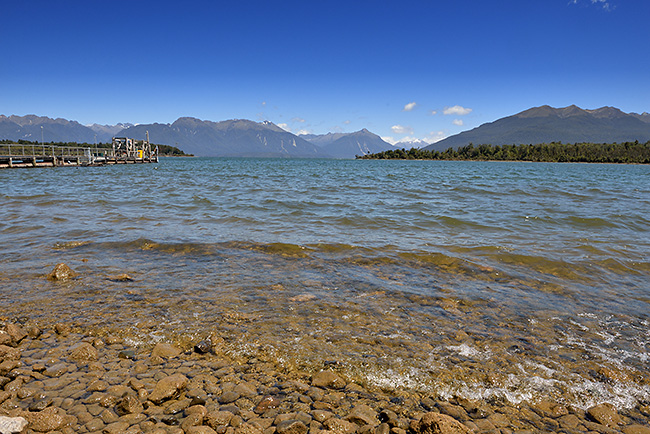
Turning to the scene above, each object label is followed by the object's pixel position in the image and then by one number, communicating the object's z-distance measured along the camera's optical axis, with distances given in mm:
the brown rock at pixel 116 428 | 2799
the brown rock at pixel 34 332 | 4367
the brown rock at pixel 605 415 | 3174
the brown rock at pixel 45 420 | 2816
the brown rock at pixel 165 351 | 4003
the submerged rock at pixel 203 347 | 4134
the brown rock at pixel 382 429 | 2848
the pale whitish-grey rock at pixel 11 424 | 2723
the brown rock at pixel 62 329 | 4477
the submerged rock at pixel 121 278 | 6489
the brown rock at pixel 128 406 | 3057
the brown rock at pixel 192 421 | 2887
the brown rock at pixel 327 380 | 3582
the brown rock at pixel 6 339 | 4055
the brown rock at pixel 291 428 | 2818
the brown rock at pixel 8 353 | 3805
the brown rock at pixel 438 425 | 2816
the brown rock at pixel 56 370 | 3566
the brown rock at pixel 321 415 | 3024
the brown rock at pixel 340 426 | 2899
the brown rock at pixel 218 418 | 2900
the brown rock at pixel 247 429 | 2829
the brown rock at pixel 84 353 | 3848
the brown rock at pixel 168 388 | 3225
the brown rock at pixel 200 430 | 2768
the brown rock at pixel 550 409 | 3275
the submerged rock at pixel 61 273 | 6402
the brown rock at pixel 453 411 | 3185
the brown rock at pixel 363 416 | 3006
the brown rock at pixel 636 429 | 3080
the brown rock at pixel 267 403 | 3142
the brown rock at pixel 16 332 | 4211
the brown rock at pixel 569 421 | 3134
